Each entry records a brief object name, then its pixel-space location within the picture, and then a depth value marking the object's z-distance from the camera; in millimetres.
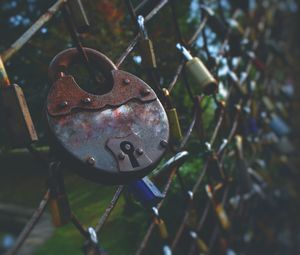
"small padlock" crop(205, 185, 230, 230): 510
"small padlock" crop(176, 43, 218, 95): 300
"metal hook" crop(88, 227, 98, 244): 248
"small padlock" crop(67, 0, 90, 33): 249
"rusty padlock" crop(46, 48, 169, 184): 211
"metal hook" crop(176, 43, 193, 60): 349
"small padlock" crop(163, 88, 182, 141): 281
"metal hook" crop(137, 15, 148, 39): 298
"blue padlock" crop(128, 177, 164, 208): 257
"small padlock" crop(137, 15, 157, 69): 290
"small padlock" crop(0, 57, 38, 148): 189
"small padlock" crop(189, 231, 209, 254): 462
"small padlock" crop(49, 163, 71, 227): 222
